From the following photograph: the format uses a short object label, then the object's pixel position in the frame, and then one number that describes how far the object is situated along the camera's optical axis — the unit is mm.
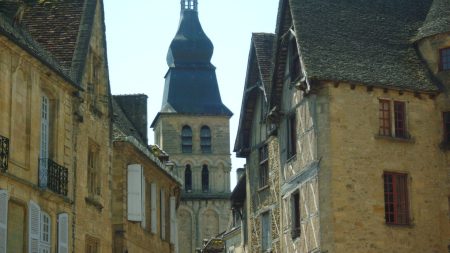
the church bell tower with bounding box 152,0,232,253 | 88375
